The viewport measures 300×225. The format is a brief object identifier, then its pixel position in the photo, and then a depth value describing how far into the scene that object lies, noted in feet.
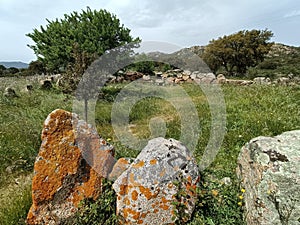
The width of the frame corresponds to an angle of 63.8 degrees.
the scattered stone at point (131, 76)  69.31
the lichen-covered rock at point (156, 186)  9.34
